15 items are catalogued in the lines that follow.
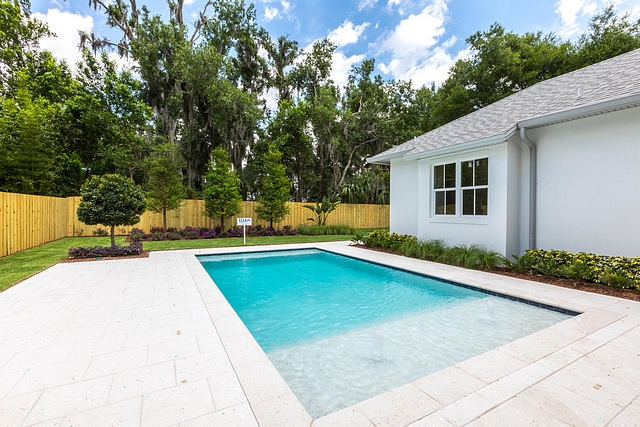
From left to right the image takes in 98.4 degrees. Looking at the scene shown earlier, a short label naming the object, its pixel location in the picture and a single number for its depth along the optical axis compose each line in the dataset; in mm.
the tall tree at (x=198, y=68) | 15680
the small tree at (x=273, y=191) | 14141
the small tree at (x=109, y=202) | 7160
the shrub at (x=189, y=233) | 12289
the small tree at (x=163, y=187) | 11484
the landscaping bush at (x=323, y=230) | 14547
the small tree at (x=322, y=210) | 15730
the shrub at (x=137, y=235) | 11195
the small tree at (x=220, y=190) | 12914
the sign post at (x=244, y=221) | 10181
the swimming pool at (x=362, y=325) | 2404
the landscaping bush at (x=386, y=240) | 8602
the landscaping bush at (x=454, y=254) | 5969
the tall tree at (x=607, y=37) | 13805
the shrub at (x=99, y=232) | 12203
